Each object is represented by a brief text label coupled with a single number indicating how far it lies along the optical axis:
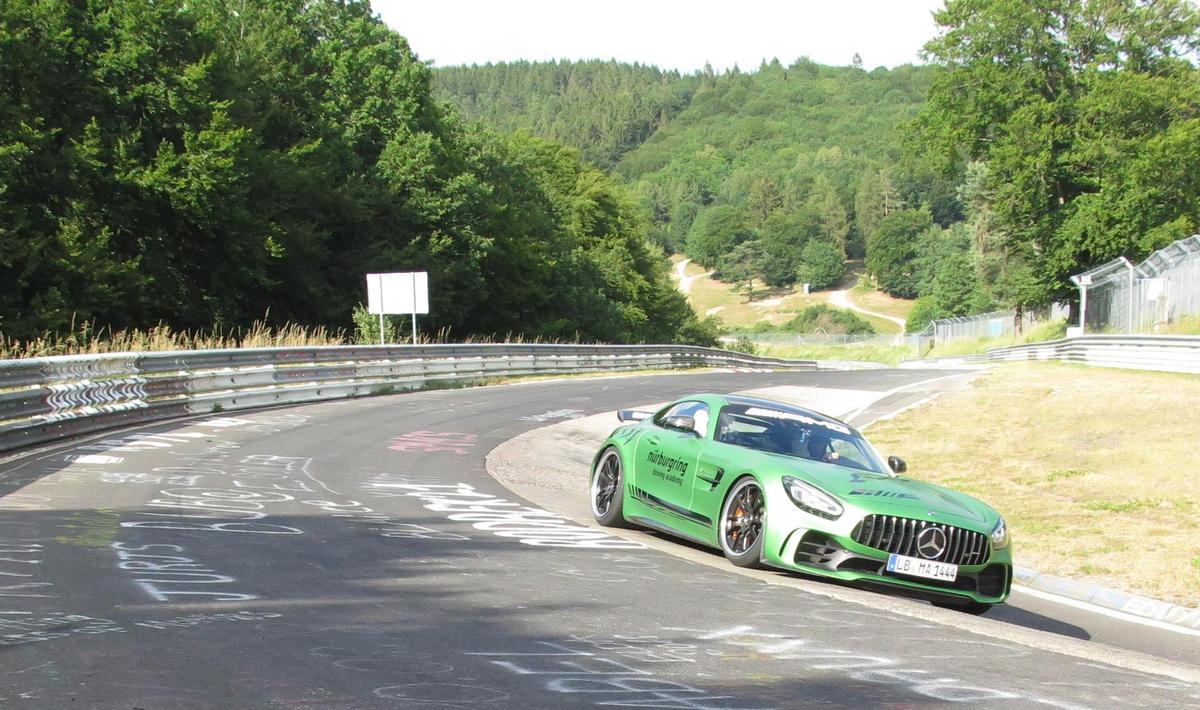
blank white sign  34.31
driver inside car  9.62
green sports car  8.19
